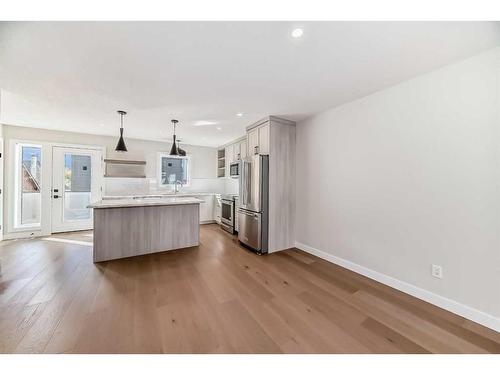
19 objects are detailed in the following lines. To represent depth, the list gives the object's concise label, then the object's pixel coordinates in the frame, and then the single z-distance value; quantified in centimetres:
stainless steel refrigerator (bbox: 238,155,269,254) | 343
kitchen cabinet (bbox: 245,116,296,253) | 351
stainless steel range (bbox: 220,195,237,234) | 478
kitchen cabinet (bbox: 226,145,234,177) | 554
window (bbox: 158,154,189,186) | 576
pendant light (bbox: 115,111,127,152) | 321
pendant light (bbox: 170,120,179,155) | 369
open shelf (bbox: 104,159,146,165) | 504
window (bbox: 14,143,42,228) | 420
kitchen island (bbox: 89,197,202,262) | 308
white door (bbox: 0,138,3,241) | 392
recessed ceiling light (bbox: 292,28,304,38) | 146
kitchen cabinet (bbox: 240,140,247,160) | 482
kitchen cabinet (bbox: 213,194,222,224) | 558
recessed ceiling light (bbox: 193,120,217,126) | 384
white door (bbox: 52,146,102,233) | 454
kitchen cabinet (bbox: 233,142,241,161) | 508
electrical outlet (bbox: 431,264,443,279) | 200
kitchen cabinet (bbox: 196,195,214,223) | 588
